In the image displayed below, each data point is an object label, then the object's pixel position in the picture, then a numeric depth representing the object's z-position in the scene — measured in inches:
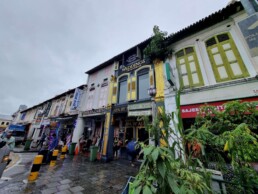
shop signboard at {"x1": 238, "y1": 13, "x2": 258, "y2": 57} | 196.7
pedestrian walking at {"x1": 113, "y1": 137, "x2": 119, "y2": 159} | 379.2
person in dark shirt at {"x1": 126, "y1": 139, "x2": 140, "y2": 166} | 335.3
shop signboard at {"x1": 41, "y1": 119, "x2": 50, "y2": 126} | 683.1
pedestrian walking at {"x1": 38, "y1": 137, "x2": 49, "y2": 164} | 266.4
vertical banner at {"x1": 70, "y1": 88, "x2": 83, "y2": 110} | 492.1
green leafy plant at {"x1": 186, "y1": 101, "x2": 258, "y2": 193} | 68.1
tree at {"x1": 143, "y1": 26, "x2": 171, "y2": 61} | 309.9
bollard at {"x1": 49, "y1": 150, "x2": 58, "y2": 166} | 272.8
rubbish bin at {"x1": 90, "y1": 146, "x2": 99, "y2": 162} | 336.0
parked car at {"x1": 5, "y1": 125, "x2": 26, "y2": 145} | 646.3
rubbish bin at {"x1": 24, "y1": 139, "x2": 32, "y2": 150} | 473.5
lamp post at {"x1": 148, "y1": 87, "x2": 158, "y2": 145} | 301.0
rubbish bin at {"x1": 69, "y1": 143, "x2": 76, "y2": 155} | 418.7
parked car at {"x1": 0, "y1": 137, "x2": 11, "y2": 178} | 144.4
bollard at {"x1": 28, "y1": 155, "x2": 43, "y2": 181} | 175.6
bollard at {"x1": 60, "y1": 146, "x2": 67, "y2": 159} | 341.7
